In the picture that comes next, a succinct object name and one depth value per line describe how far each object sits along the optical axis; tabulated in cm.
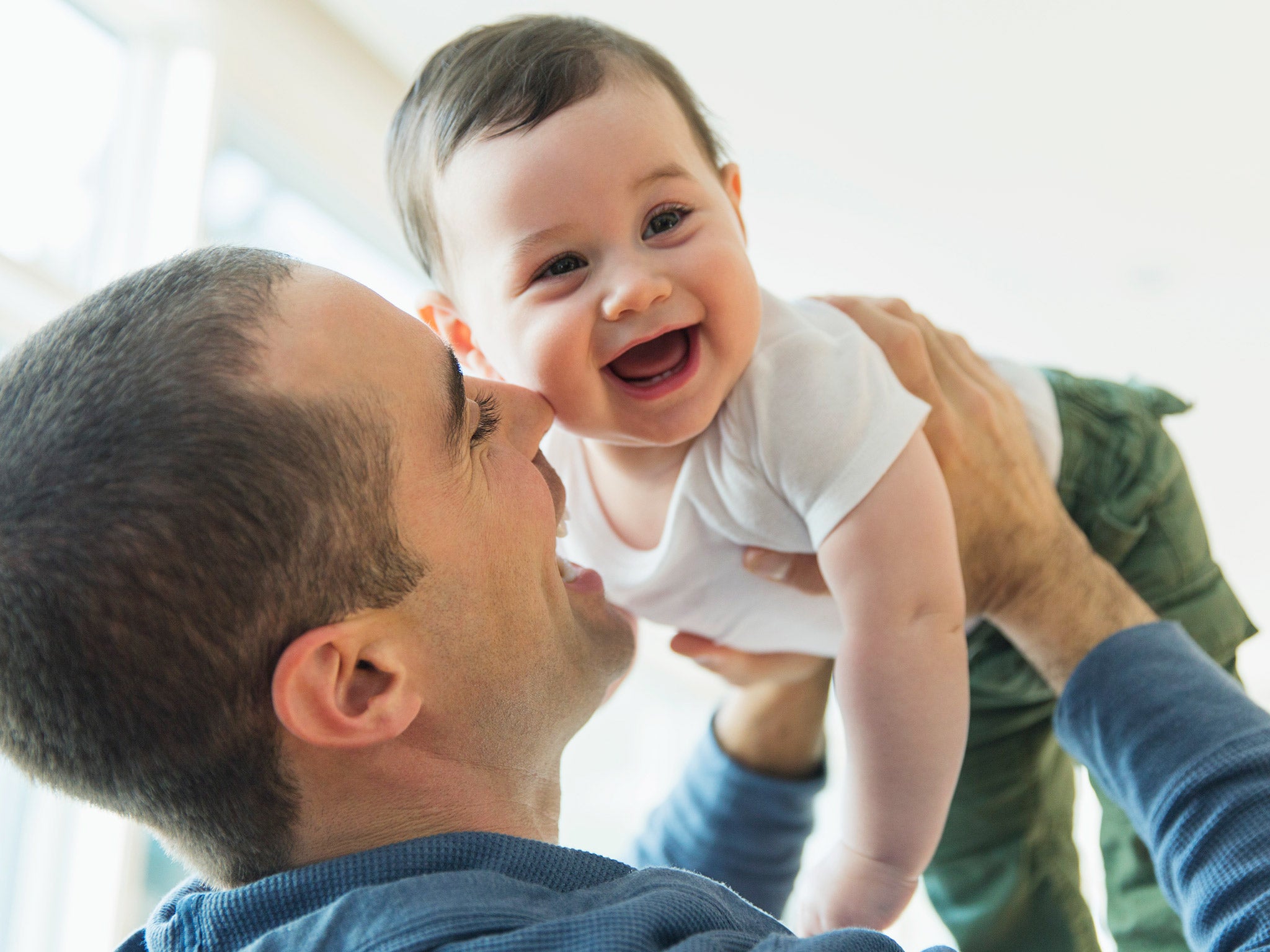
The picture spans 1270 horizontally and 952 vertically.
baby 100
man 72
